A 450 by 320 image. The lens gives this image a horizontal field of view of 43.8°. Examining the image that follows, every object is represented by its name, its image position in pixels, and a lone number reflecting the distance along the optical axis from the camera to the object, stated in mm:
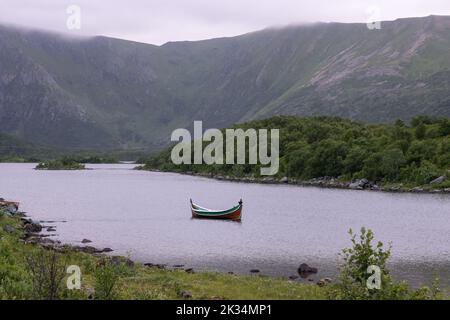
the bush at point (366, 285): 25953
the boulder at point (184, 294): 33406
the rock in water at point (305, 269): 48688
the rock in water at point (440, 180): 145438
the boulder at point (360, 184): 158750
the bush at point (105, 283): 28500
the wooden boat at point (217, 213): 93438
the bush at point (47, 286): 26375
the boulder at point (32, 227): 71469
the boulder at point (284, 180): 193150
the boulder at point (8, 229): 62209
